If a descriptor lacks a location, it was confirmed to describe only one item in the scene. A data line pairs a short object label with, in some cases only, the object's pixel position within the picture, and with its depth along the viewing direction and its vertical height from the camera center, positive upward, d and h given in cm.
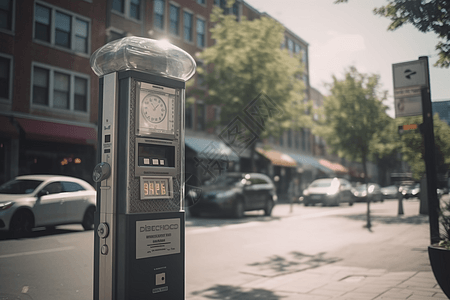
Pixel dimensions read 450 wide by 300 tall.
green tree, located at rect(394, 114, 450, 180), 1145 +126
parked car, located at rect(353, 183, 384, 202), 3284 -51
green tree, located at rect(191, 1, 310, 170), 2402 +618
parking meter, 355 +10
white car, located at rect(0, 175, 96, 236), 1023 -34
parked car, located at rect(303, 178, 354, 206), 2588 -36
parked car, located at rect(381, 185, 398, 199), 4456 -69
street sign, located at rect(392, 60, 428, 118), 616 +138
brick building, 1936 +532
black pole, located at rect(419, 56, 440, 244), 545 +43
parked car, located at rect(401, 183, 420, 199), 4106 -51
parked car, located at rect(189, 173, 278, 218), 1584 -30
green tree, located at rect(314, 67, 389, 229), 1759 +297
